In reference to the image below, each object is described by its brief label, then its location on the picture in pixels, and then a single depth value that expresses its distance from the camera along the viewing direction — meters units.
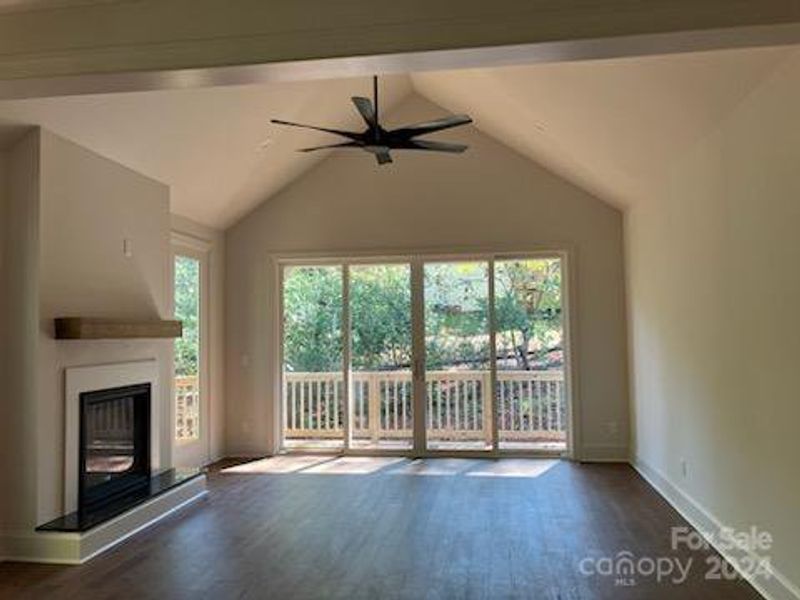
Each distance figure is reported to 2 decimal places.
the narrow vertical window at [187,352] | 6.32
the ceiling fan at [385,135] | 4.15
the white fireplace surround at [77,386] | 4.17
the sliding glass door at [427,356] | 6.82
